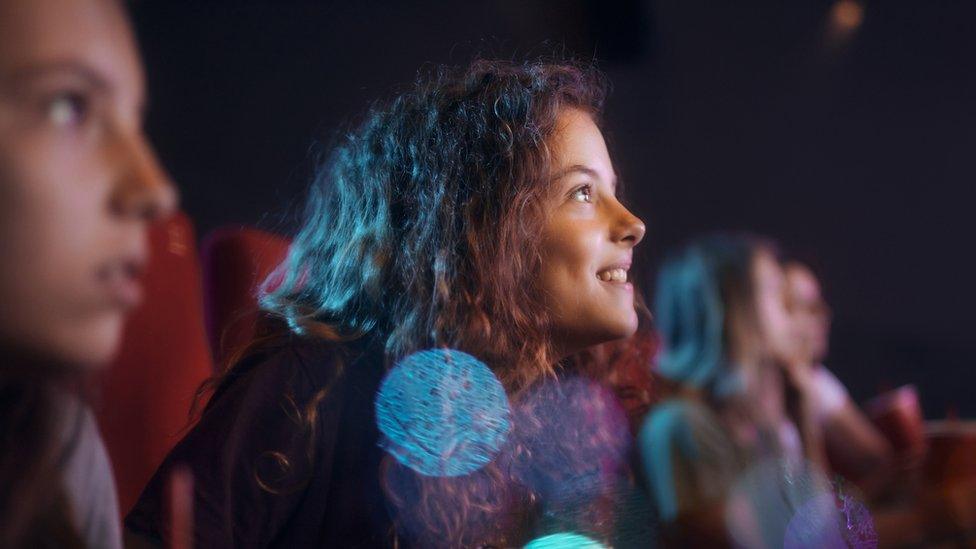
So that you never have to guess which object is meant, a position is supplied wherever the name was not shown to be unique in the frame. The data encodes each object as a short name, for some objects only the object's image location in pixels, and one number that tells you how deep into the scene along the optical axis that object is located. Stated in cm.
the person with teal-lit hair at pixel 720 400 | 115
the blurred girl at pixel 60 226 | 33
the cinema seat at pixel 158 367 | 71
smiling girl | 64
